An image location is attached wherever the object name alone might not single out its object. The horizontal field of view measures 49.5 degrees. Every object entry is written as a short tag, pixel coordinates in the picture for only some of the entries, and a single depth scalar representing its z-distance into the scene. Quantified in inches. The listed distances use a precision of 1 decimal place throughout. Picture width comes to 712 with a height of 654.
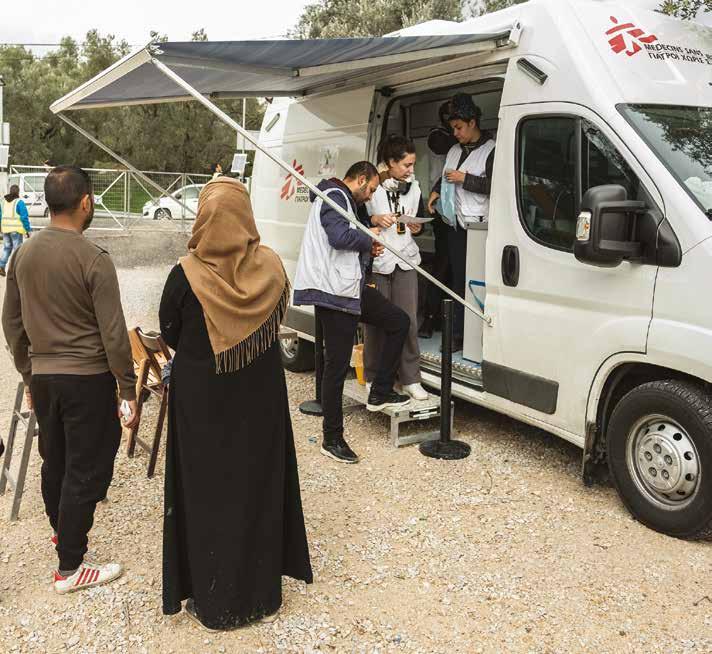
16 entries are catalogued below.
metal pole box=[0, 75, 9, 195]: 775.7
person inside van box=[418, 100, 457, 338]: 248.8
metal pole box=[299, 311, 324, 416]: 232.2
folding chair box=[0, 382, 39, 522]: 160.7
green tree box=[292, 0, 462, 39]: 744.3
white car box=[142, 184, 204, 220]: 818.8
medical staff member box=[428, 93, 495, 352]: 212.4
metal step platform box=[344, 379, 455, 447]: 207.3
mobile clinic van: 147.9
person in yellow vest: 555.8
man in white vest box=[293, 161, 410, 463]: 187.5
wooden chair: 186.5
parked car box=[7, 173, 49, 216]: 848.9
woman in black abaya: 114.0
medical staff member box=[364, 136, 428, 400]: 206.2
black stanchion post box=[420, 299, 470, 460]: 194.7
